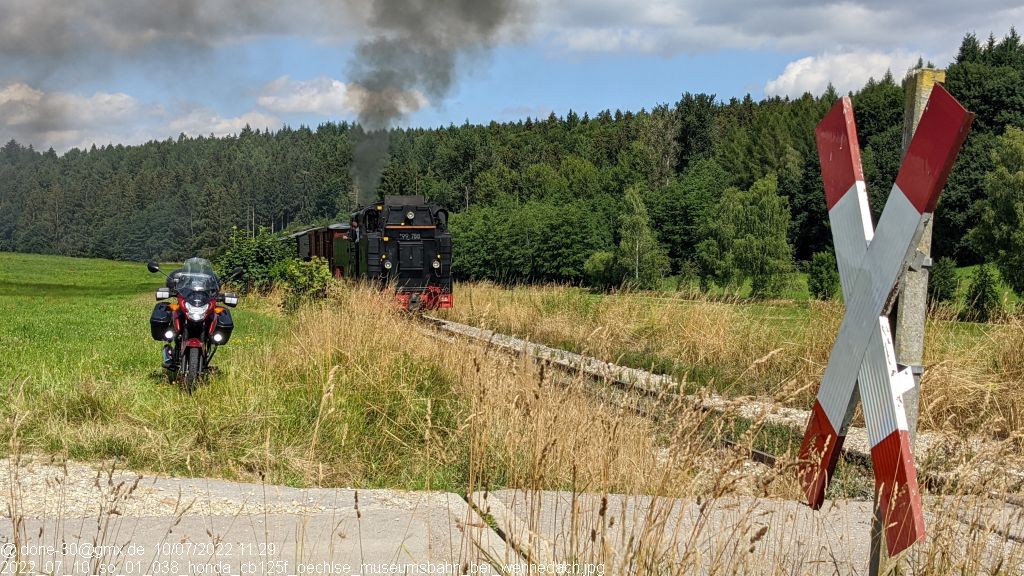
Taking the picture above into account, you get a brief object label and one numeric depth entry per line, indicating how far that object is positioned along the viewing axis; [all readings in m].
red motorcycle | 8.20
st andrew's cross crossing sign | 1.97
